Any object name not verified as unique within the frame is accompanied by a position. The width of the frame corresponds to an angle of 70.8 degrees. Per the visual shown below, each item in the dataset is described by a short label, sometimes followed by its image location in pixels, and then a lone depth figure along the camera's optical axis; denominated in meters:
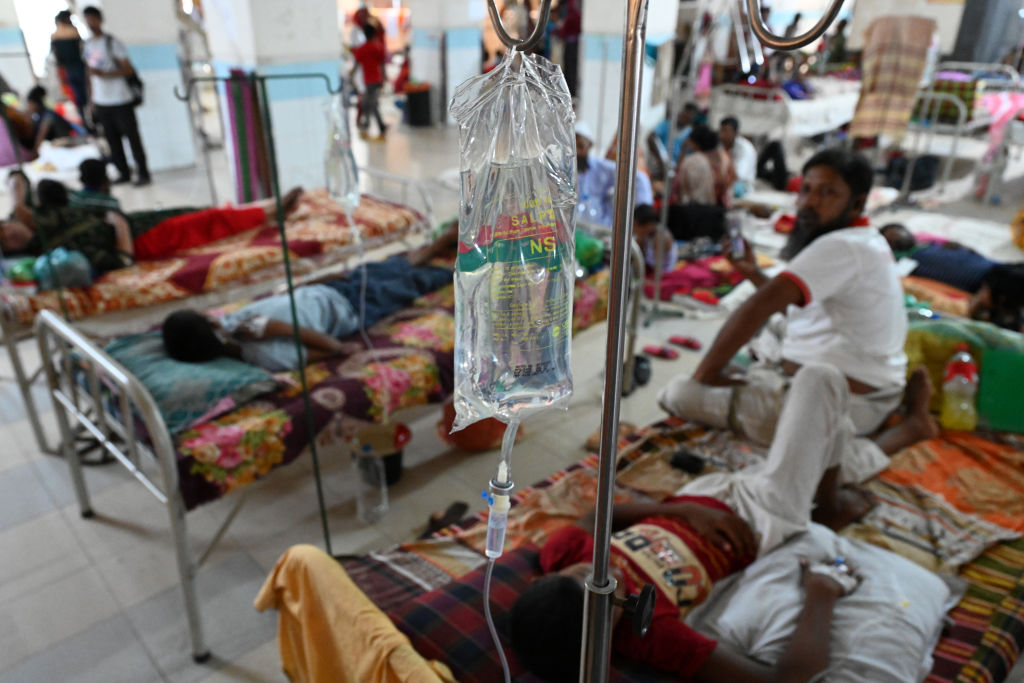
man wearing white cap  4.51
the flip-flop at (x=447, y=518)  2.58
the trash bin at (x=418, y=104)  9.85
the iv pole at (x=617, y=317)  0.71
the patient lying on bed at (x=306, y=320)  2.62
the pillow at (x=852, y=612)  1.62
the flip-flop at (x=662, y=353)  3.92
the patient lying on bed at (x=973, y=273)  3.29
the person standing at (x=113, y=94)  6.23
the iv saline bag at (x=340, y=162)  2.87
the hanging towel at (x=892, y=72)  6.32
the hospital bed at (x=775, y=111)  7.37
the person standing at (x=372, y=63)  8.95
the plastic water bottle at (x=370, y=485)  2.68
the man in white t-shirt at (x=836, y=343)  2.37
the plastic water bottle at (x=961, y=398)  2.69
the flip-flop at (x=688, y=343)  4.04
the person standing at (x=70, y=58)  6.85
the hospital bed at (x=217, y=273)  3.50
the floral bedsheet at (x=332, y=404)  2.21
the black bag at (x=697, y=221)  5.17
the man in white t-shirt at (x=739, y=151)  6.02
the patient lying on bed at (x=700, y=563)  1.40
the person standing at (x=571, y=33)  9.37
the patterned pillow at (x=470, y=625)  1.49
